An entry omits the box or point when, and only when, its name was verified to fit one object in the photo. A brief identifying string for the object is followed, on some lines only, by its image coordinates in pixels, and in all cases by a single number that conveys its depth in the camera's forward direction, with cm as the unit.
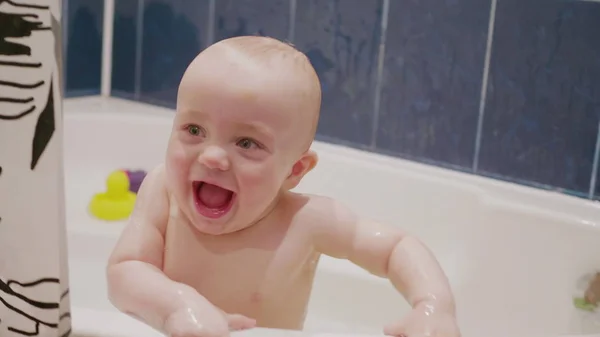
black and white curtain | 57
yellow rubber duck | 160
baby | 83
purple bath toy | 165
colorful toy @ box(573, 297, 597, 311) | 126
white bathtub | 131
